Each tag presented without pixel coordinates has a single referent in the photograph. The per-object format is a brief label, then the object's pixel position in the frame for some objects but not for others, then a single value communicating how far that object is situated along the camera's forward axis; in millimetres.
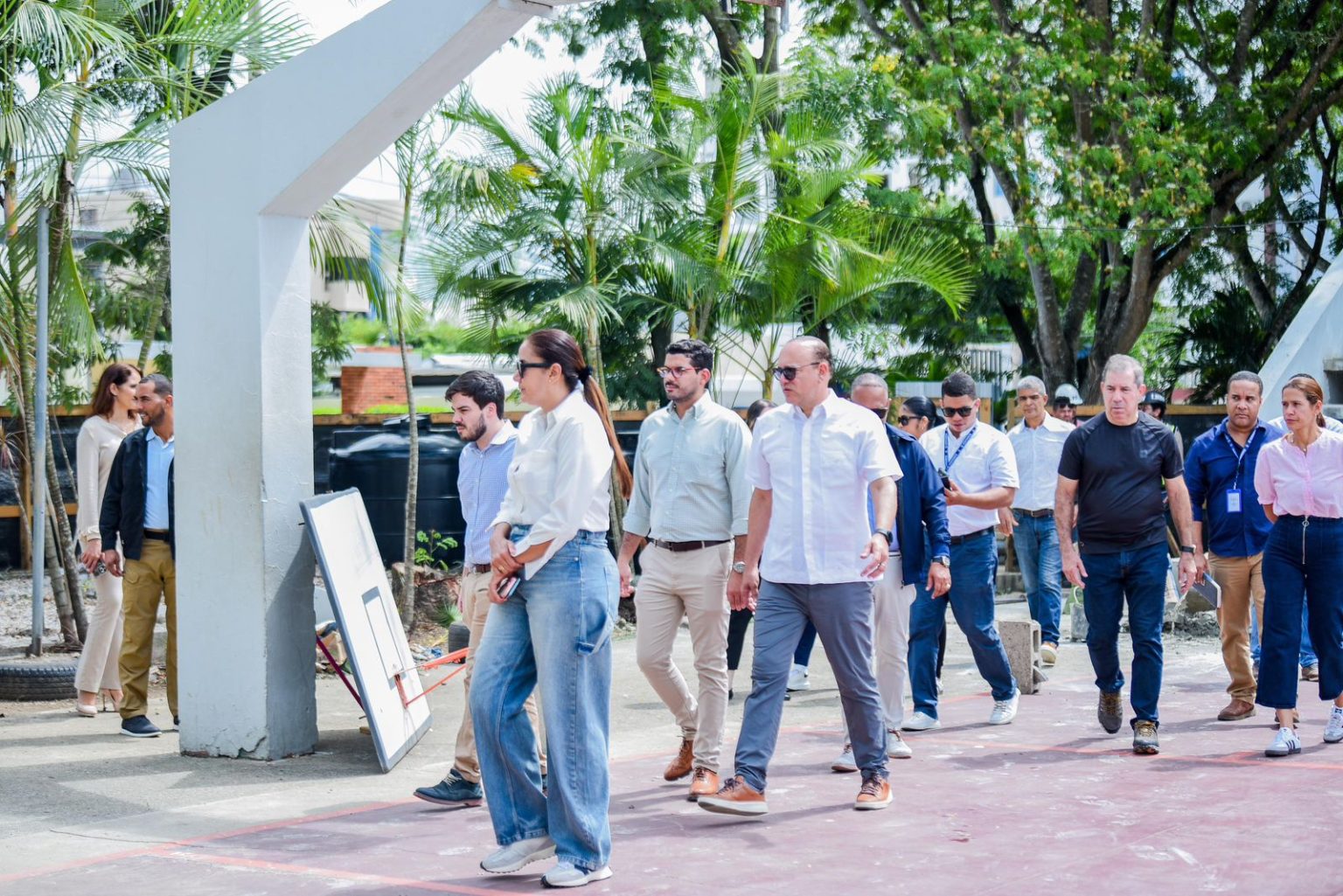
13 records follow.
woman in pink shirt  7957
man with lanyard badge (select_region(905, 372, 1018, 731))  8859
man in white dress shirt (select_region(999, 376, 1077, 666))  11281
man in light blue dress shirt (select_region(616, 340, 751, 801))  7148
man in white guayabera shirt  6570
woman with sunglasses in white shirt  5395
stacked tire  9547
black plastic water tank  14516
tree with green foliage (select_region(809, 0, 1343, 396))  18438
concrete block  10000
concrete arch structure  7566
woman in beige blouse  8914
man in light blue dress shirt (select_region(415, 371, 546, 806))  7141
